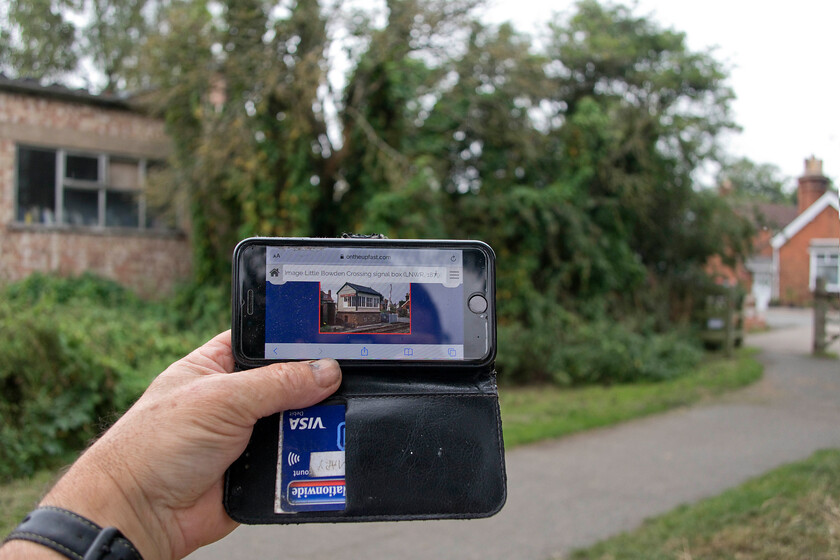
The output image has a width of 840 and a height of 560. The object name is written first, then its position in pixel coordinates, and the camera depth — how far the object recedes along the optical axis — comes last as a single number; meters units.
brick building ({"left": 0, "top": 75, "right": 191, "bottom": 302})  11.24
